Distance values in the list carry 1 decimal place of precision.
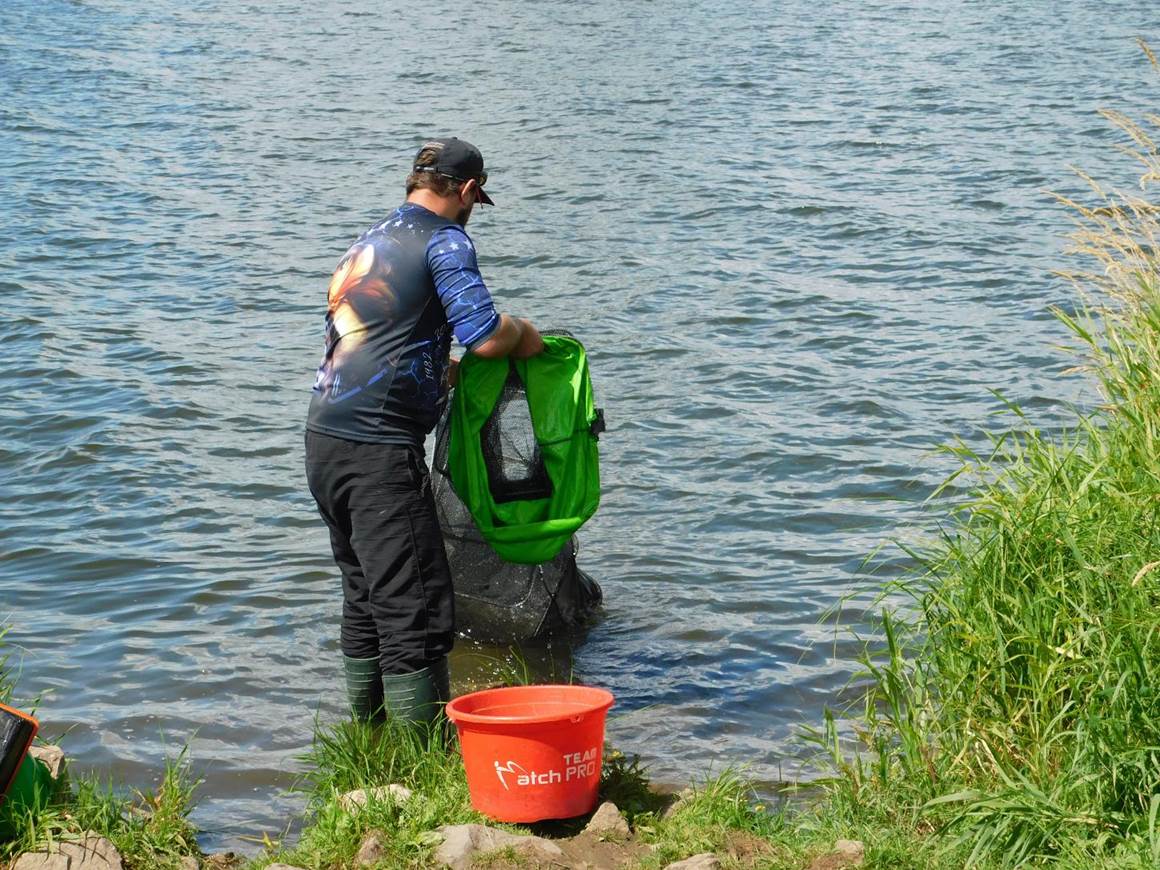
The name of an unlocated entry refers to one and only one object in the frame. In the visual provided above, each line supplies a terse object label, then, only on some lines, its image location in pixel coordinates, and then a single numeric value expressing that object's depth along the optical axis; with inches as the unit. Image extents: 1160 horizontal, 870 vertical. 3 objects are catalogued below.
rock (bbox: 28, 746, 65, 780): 193.6
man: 198.7
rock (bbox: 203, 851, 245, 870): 188.2
